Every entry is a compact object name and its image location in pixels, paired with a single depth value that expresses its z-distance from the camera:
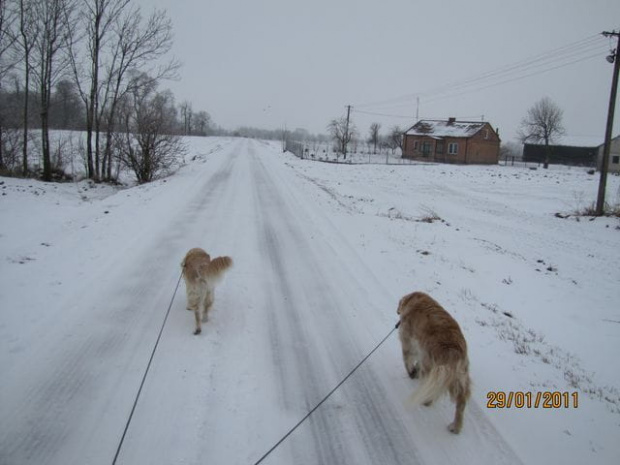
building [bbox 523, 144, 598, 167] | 60.81
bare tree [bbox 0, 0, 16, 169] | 18.92
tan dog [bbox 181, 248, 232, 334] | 5.25
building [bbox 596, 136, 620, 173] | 51.72
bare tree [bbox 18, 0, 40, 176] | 19.39
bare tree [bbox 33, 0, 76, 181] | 19.81
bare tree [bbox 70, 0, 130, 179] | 21.19
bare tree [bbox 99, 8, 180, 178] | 22.14
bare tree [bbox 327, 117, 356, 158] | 69.45
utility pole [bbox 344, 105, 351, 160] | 57.63
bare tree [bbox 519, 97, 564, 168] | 58.84
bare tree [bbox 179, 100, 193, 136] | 130.62
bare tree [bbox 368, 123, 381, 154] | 90.69
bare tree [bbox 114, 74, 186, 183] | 19.72
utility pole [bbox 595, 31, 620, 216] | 16.03
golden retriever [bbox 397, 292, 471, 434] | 3.48
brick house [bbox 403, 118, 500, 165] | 53.81
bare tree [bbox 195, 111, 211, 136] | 148.50
